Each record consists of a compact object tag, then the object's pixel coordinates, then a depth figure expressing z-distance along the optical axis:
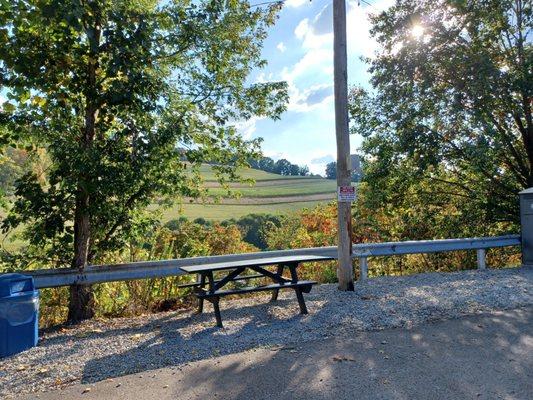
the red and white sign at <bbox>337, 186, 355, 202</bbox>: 7.46
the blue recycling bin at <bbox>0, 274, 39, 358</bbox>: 5.05
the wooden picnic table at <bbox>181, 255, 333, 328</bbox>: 5.93
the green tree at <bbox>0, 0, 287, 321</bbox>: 6.09
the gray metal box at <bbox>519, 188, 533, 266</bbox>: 10.23
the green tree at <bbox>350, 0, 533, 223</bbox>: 11.65
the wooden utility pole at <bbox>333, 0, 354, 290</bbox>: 7.55
